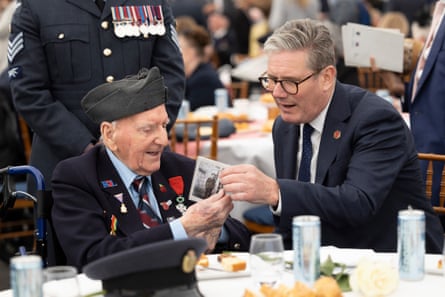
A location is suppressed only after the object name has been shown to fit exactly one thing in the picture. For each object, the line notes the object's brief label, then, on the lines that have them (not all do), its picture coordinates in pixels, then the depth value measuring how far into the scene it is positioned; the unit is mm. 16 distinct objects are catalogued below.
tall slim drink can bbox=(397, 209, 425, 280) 4484
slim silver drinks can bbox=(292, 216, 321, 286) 4334
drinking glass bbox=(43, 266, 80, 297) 4027
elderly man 5317
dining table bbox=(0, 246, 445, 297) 4402
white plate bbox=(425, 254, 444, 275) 4665
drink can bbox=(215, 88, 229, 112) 11733
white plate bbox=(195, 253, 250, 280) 4652
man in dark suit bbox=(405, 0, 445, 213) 7979
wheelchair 5631
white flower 4181
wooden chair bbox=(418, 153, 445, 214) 6501
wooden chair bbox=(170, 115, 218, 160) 8866
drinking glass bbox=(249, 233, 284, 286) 4338
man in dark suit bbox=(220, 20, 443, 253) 5638
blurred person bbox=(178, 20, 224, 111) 12532
